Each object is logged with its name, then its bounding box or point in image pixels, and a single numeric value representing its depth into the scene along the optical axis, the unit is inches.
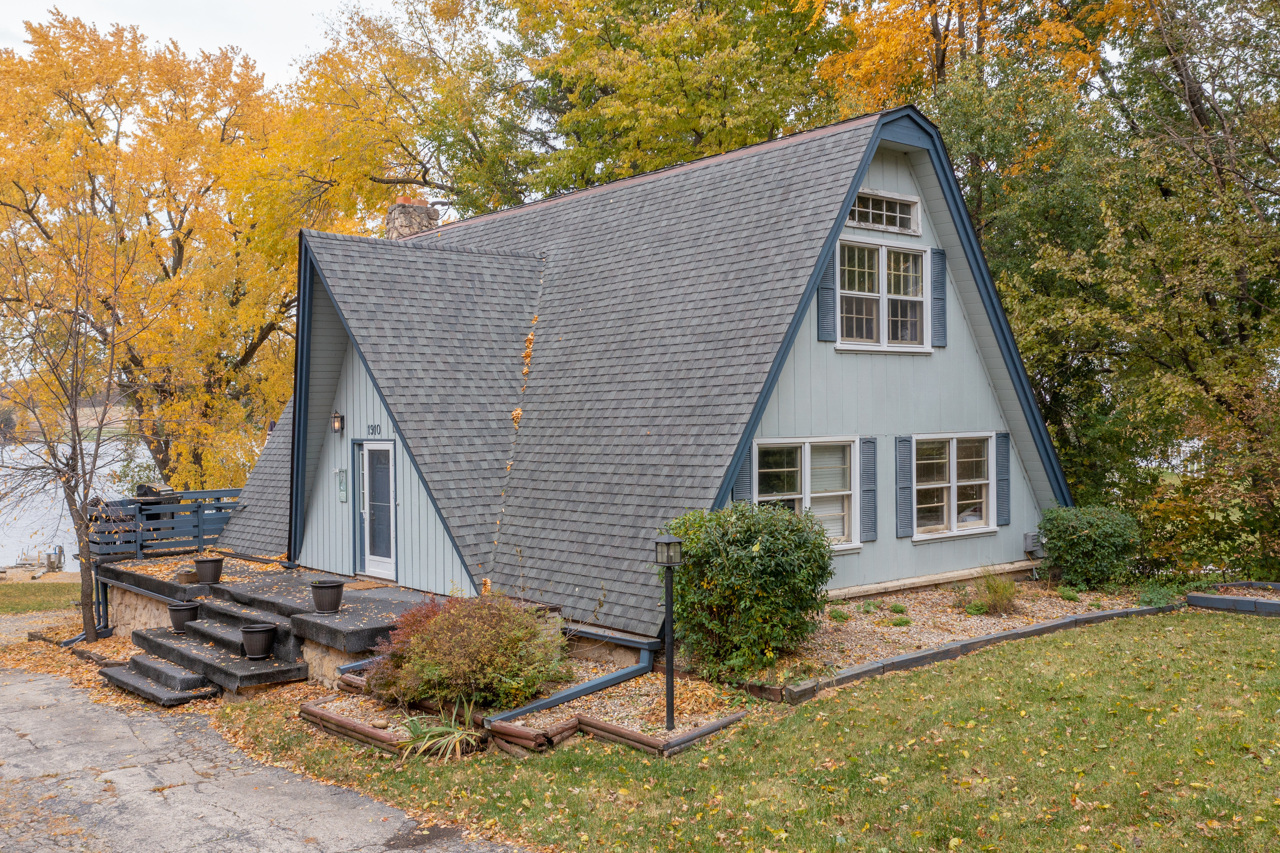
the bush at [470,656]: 324.8
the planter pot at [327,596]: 410.7
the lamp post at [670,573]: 301.4
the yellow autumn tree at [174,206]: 843.4
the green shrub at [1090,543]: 519.8
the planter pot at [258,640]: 422.9
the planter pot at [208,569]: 518.6
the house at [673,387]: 412.8
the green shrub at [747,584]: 333.1
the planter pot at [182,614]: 491.8
